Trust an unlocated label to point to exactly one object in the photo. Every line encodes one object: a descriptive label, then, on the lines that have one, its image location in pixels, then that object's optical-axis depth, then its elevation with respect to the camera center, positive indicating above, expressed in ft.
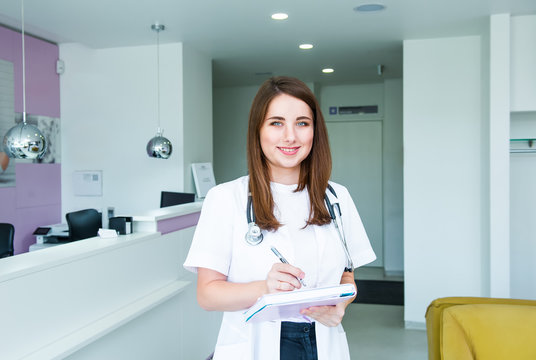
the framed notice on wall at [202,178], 18.61 -0.06
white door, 28.66 +0.44
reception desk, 7.29 -2.19
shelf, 16.49 +0.94
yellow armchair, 7.71 -2.46
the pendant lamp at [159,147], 16.38 +0.97
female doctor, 4.47 -0.55
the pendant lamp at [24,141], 11.36 +0.82
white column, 15.40 +0.11
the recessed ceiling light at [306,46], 18.65 +4.84
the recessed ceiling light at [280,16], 14.65 +4.70
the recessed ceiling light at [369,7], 13.93 +4.70
